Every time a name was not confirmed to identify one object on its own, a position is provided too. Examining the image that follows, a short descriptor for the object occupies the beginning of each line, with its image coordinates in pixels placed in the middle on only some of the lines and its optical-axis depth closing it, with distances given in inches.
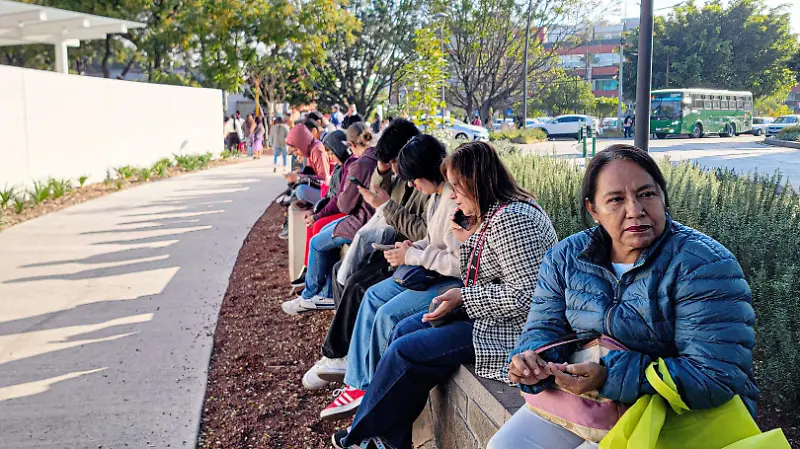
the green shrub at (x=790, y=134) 1255.5
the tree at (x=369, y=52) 1107.9
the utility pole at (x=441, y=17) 579.0
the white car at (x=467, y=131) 1327.3
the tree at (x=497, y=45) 1368.1
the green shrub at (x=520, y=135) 1383.7
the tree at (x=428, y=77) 473.7
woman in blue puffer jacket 88.1
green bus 1459.2
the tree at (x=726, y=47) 1739.7
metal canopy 684.1
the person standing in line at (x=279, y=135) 784.9
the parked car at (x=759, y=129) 1766.7
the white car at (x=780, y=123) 1692.9
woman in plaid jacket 129.3
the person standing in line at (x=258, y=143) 1067.3
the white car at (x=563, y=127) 1777.2
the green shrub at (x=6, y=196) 475.2
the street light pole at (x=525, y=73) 1317.7
